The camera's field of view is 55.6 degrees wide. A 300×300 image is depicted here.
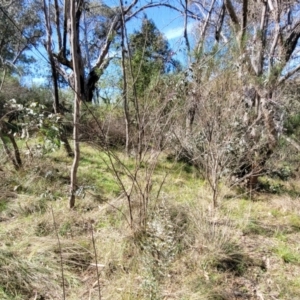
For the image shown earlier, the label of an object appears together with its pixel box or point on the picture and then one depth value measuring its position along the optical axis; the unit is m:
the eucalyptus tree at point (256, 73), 3.89
